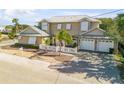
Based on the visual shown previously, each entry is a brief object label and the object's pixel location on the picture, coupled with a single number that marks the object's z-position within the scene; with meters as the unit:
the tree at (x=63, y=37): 8.11
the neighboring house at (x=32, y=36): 9.22
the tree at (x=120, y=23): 6.94
